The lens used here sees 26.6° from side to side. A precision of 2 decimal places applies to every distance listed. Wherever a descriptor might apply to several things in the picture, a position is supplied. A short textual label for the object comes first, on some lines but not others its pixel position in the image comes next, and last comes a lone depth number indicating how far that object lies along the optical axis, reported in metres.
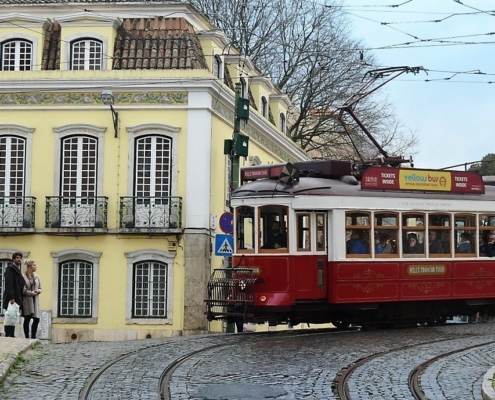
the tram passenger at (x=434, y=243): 20.53
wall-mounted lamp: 27.45
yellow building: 27.73
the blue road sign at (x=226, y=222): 22.70
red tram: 18.97
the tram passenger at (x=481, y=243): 21.30
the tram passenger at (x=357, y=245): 19.44
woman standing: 18.69
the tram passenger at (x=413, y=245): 20.20
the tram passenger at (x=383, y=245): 19.80
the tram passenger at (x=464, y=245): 21.00
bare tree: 42.44
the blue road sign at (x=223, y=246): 22.25
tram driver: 19.00
